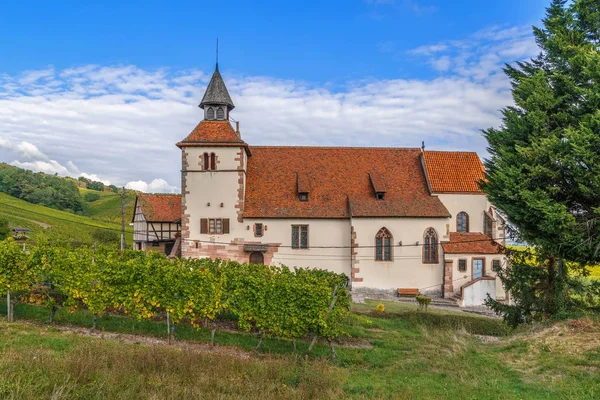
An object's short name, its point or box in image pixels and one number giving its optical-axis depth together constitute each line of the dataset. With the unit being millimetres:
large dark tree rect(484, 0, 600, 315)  15109
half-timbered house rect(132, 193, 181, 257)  38156
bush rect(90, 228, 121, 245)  56875
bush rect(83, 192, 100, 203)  114594
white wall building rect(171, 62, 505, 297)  32375
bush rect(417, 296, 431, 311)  24875
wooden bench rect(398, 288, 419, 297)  31984
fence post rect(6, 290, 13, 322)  16722
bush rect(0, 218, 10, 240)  40062
